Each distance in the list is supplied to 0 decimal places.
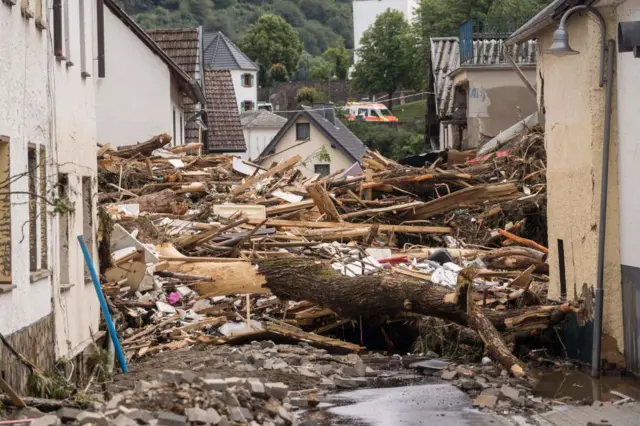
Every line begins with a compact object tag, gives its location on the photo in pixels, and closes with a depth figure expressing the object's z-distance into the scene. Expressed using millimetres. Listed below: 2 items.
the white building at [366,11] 144000
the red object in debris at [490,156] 29488
